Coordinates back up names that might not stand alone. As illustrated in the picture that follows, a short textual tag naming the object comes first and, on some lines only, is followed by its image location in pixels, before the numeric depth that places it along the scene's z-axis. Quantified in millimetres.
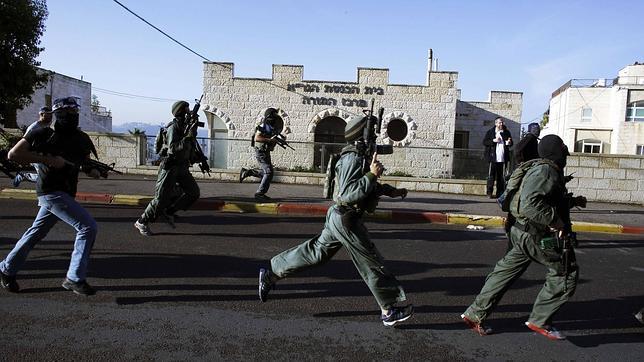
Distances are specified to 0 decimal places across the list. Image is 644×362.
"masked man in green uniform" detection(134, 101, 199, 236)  6898
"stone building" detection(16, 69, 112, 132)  32094
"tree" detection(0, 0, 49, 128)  13688
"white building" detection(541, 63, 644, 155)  41000
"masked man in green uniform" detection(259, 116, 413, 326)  3857
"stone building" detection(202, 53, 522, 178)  20406
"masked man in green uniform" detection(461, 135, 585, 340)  3711
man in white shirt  11047
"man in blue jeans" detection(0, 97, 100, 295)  4277
